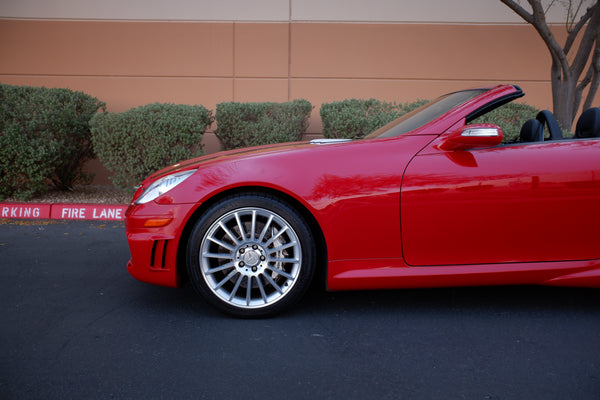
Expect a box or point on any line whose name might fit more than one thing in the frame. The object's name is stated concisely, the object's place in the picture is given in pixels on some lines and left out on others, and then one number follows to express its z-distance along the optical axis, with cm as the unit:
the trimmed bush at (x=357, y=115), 678
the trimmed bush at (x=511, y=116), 642
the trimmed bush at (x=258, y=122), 703
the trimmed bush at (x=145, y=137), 665
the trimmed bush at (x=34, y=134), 659
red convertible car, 287
